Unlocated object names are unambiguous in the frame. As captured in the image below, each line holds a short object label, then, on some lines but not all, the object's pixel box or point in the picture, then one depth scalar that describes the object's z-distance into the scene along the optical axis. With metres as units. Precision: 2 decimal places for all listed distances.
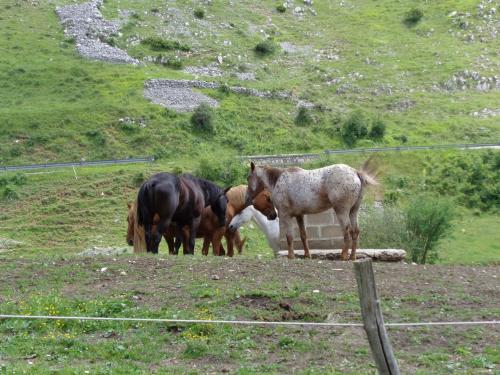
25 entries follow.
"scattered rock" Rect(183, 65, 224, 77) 73.88
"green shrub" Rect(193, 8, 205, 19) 86.94
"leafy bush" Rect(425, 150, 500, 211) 51.41
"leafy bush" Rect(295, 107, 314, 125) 65.19
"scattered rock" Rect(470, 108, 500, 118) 68.38
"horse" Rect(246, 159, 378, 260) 20.33
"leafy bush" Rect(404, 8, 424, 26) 90.75
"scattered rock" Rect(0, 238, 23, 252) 38.26
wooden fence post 8.87
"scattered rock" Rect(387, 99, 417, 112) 70.62
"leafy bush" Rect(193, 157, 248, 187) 48.47
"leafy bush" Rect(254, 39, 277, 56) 81.12
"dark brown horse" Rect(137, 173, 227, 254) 20.72
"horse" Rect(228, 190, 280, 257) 25.31
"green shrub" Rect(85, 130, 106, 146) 57.75
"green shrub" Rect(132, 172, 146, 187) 48.85
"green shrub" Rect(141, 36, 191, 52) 78.44
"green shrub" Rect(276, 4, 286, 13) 94.19
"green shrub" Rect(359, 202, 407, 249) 29.22
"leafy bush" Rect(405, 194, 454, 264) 29.61
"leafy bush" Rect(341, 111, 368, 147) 62.47
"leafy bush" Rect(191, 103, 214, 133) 61.38
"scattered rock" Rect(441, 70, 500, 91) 75.31
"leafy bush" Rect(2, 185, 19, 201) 47.12
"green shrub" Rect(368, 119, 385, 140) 62.47
